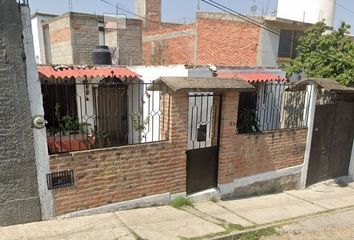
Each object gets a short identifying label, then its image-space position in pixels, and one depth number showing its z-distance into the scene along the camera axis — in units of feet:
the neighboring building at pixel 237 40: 46.09
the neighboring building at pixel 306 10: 54.90
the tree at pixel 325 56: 29.58
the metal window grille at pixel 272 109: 24.09
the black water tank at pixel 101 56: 34.19
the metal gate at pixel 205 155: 19.25
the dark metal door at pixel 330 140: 25.59
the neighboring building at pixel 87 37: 40.42
